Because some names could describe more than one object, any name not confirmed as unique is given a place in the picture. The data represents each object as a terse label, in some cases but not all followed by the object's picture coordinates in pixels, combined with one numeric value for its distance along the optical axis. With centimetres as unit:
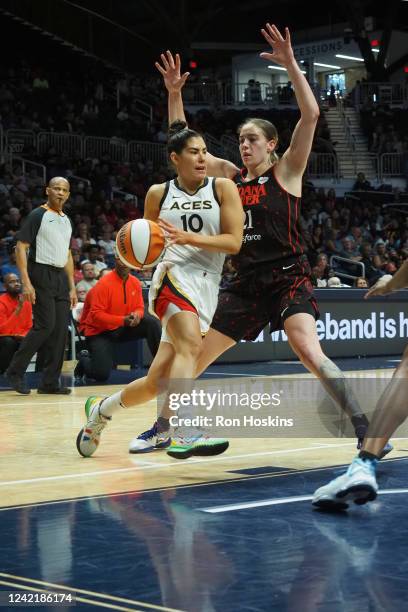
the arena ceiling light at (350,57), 4038
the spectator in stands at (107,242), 1830
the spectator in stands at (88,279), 1428
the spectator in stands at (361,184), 3058
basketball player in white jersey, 586
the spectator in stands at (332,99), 3638
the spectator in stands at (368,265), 1924
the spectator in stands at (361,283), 1741
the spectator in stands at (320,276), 1669
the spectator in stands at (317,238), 2234
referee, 1011
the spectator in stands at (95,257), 1623
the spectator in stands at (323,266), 1750
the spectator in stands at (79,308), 1309
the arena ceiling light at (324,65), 4173
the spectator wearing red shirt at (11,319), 1230
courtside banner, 1509
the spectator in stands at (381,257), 2028
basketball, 579
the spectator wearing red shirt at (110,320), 1166
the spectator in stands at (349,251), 2097
